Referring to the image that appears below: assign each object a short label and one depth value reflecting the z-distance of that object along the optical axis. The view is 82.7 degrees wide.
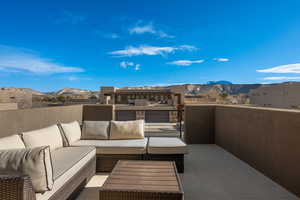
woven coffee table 1.45
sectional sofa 1.39
